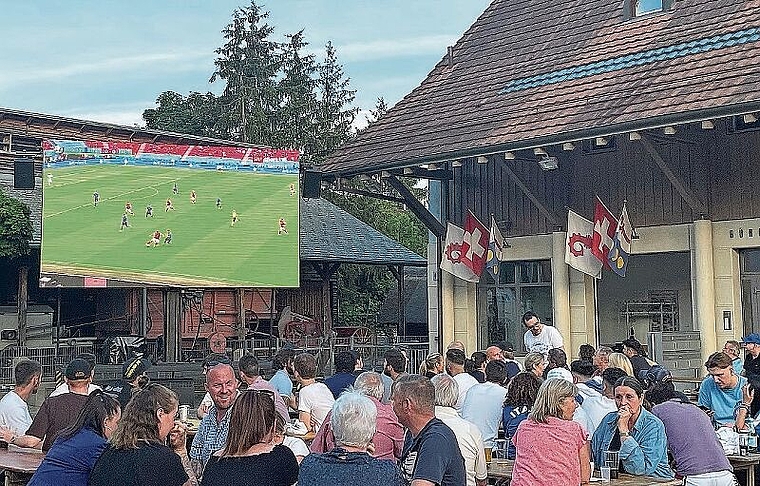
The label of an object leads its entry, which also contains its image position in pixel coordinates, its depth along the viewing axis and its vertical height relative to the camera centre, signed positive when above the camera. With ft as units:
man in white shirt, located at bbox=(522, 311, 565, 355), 46.79 -0.28
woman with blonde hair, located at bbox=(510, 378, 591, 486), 22.20 -2.32
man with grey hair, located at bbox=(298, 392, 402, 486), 17.92 -2.10
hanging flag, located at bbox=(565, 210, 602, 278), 54.08 +4.33
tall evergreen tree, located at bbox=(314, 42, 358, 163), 169.58 +39.12
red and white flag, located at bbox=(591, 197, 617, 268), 52.75 +4.94
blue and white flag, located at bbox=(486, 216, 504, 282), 58.95 +4.56
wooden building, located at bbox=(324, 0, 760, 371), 49.26 +8.91
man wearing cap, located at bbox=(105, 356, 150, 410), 32.71 -1.34
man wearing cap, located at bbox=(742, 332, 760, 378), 36.71 -0.94
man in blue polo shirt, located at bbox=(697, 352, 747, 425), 31.53 -1.75
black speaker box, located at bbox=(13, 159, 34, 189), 71.15 +10.95
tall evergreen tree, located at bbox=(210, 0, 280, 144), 166.30 +42.47
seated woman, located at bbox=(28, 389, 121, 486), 21.91 -2.26
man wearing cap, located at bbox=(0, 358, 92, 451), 29.30 -1.96
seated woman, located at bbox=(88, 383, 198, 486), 19.15 -2.05
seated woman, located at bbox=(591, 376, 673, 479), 25.35 -2.47
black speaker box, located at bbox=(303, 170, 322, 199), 63.93 +9.29
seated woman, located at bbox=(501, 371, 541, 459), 27.71 -1.61
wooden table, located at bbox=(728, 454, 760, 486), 28.19 -3.51
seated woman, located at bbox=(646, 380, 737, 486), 25.27 -2.75
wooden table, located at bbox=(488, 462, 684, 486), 24.79 -3.47
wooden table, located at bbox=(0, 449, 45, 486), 25.99 -3.09
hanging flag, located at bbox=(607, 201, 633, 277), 52.60 +4.13
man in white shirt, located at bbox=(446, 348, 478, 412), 34.53 -1.20
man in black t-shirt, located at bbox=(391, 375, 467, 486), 19.45 -1.91
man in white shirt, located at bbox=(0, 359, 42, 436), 31.17 -1.79
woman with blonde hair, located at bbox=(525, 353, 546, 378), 35.17 -1.03
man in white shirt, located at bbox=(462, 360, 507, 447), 30.60 -2.11
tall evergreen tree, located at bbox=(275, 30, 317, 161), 155.74 +37.04
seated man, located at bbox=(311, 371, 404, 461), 23.49 -2.29
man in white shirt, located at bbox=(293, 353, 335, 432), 31.27 -1.95
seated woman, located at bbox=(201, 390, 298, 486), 18.54 -2.08
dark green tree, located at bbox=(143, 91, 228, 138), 169.17 +35.45
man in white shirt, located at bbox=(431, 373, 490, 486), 22.75 -2.35
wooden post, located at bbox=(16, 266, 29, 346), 77.46 +2.59
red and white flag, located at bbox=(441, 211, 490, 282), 59.47 +4.71
